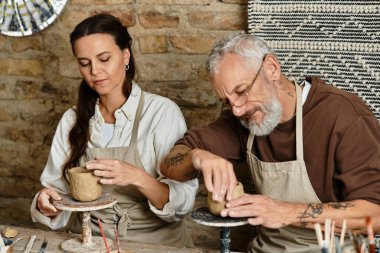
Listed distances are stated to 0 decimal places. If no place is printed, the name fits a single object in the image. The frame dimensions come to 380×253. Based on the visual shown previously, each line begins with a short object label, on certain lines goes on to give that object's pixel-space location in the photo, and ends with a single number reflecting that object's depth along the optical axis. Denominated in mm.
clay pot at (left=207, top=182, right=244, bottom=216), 1873
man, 2006
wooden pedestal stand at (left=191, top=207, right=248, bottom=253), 1791
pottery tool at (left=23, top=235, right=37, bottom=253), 2095
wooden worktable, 2078
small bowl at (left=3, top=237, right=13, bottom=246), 2145
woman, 2541
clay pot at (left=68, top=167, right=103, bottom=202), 2053
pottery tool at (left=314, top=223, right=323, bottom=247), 1431
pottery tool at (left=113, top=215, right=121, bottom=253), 2019
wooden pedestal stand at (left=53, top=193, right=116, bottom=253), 2018
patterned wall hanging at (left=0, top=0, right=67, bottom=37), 3275
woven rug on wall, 2613
